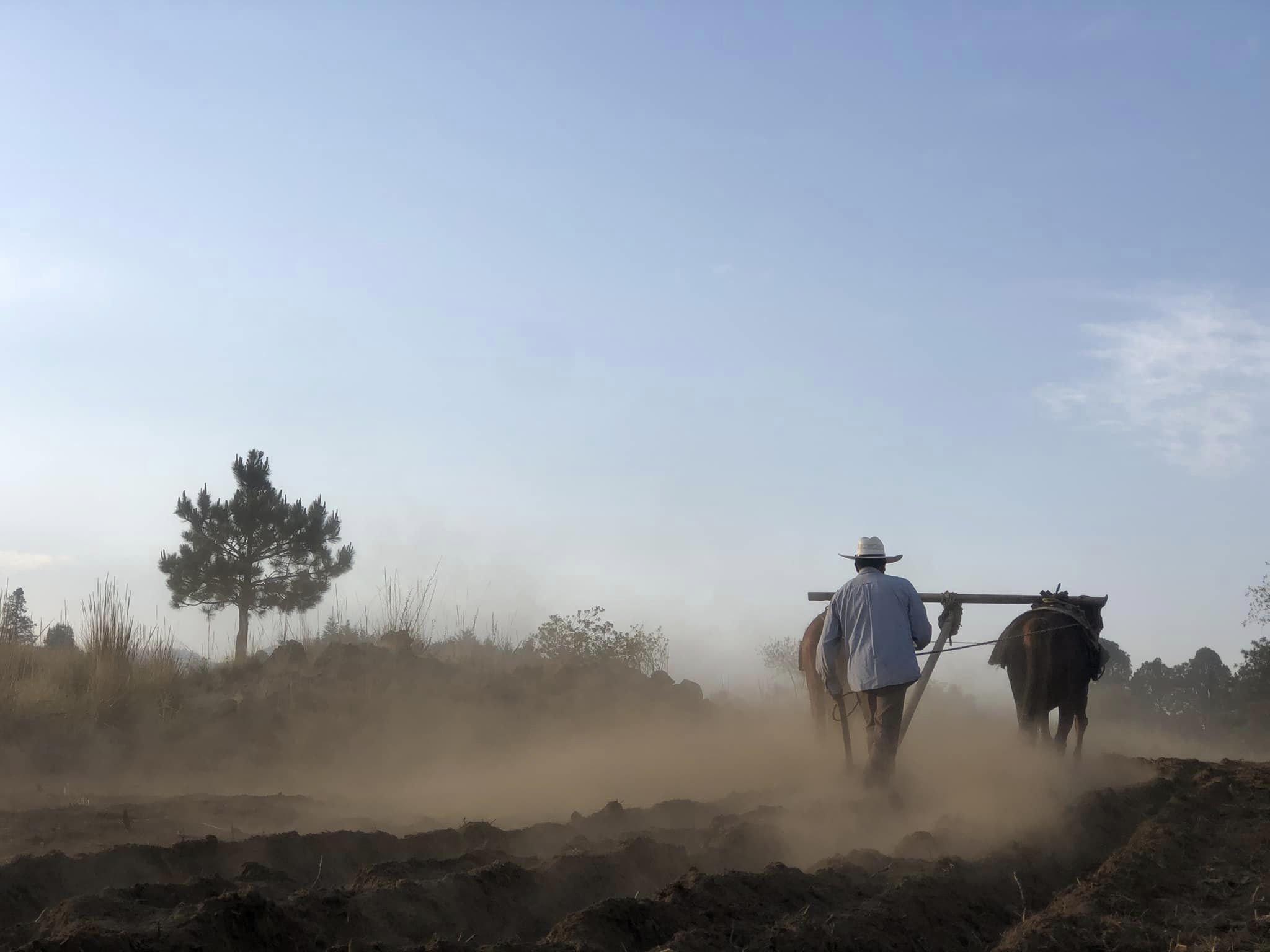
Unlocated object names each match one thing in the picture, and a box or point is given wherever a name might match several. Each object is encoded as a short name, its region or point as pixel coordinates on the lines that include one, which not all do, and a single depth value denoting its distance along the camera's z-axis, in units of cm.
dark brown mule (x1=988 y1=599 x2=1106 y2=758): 1186
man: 955
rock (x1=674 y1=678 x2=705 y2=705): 2003
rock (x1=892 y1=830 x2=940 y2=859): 759
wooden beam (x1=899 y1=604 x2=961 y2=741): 1078
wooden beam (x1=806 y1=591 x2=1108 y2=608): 1194
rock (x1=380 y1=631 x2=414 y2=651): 1789
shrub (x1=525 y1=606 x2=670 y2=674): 2328
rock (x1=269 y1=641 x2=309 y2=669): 1730
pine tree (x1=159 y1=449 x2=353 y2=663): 3014
